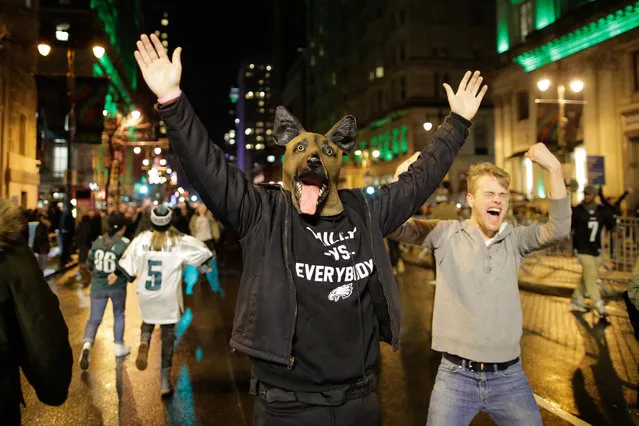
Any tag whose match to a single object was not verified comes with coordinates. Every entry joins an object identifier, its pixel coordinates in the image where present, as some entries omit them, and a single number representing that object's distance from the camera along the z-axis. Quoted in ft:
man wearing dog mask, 8.00
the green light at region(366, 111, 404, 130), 169.61
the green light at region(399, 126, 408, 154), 166.61
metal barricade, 43.70
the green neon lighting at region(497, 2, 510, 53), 120.67
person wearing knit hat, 20.22
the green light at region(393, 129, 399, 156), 174.47
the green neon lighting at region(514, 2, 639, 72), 82.79
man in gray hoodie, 10.84
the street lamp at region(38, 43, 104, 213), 64.67
